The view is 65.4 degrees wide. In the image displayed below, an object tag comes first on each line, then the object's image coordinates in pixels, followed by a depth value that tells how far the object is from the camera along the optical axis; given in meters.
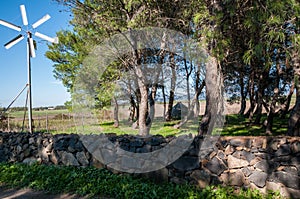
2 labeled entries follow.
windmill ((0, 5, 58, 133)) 6.22
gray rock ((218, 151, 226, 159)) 3.08
